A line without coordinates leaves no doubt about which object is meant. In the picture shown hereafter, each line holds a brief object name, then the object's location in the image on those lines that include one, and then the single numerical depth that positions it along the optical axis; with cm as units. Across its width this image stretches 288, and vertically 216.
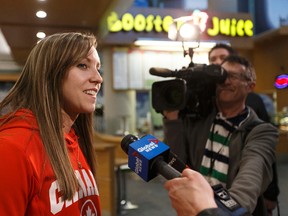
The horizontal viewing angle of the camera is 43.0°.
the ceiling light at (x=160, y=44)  550
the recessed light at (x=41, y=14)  299
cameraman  129
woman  86
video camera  146
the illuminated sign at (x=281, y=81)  559
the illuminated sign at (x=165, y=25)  539
